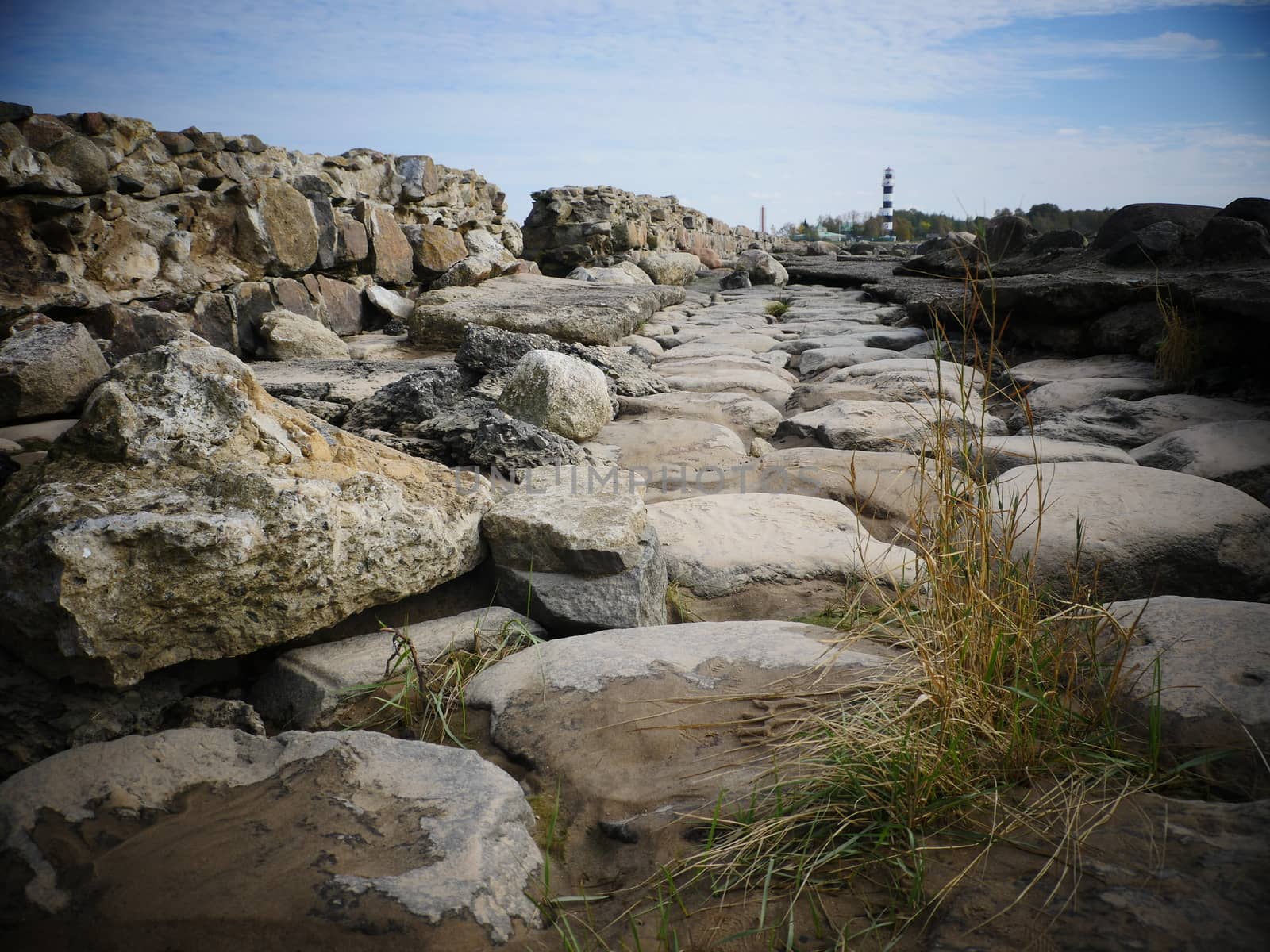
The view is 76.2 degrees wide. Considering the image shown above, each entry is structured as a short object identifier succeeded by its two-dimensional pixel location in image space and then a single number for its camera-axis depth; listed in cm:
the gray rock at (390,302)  585
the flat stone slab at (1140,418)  360
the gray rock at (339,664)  181
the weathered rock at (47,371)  256
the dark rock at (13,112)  370
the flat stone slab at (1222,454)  290
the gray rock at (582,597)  212
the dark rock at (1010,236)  854
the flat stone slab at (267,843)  113
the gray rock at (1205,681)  135
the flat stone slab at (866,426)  363
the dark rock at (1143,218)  655
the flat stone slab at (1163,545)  224
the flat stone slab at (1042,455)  313
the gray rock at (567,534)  213
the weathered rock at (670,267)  1125
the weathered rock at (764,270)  1233
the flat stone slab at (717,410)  405
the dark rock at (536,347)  402
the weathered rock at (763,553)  235
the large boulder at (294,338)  471
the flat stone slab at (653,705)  148
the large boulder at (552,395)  343
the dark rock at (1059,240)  808
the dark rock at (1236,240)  505
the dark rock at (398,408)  329
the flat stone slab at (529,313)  518
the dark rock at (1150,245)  554
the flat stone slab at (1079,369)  469
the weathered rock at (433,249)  654
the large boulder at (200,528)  158
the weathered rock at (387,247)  581
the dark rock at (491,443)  291
